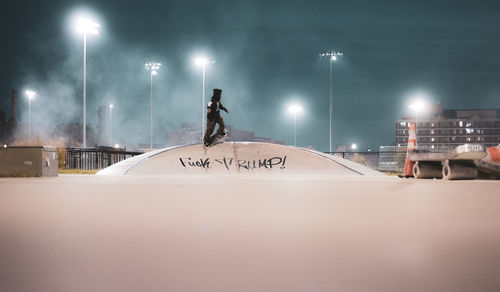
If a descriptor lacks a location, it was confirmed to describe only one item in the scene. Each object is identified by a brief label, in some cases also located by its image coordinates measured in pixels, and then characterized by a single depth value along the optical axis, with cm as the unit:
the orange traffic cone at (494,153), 1654
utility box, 1780
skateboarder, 1903
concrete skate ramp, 1983
